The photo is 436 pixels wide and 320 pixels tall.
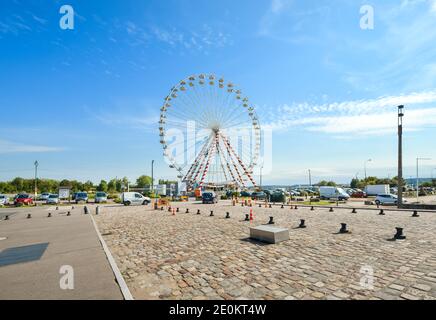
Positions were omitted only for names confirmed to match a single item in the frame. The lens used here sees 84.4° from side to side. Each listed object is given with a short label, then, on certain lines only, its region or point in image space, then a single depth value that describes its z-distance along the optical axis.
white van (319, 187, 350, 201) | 39.32
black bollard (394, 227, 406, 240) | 9.76
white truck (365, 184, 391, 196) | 46.22
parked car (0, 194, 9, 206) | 35.48
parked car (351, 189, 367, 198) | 47.78
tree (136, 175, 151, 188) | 111.25
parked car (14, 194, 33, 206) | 36.04
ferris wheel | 43.25
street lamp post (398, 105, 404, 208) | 22.97
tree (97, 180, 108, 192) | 92.64
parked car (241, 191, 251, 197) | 50.78
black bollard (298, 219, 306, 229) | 13.00
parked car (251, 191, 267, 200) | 44.81
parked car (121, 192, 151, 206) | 34.69
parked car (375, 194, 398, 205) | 31.36
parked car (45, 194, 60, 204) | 40.20
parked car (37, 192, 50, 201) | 45.03
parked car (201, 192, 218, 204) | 36.09
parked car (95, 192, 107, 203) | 40.69
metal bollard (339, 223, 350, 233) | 11.35
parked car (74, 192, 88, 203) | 41.78
